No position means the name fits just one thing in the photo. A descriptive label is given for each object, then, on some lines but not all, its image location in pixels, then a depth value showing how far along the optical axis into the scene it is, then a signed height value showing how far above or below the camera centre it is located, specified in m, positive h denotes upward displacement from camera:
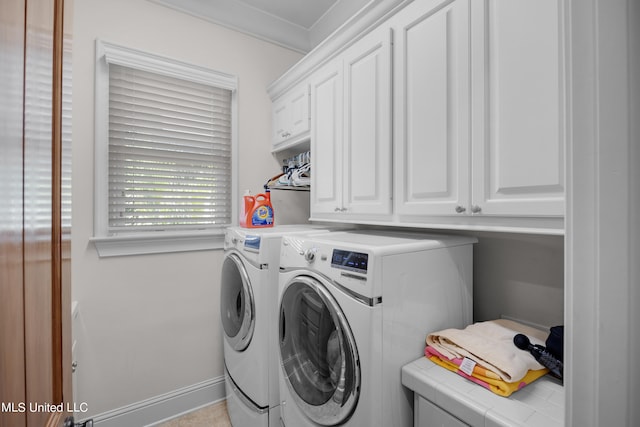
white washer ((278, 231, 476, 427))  1.05 -0.40
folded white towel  0.97 -0.47
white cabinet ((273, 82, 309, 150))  2.11 +0.73
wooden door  0.39 +0.00
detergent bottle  2.13 +0.02
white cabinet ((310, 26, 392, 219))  1.47 +0.46
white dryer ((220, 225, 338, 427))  1.57 -0.61
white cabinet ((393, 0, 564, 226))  0.91 +0.37
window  1.87 +0.42
